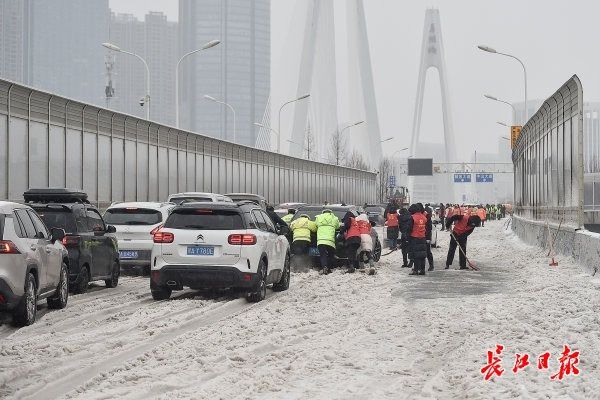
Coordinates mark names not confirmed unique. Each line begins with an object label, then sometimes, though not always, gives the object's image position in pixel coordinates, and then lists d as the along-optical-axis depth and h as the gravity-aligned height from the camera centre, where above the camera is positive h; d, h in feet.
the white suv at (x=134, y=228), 71.56 -1.43
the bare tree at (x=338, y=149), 371.56 +22.38
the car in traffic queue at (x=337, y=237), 77.25 -2.16
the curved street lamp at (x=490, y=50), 182.33 +28.89
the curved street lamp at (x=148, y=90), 138.72 +17.10
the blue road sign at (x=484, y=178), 443.32 +13.16
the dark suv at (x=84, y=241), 55.67 -1.91
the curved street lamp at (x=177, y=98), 147.16 +16.99
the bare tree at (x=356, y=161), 415.52 +19.86
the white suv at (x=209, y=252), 50.55 -2.24
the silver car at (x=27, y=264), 38.99 -2.37
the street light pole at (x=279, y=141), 256.13 +17.39
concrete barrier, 65.26 -2.80
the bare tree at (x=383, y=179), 419.54 +12.37
